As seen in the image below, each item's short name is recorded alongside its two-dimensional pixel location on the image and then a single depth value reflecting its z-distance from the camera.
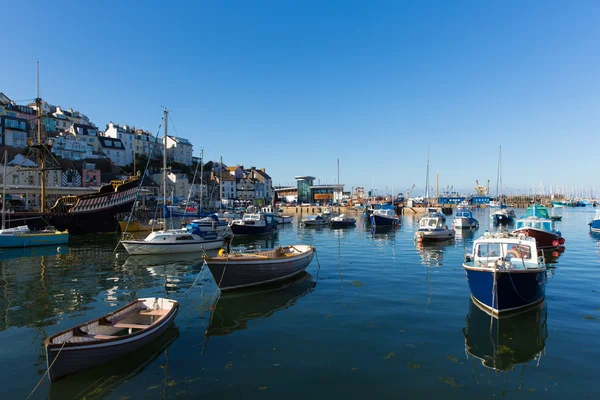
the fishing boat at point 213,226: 38.23
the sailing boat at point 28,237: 36.78
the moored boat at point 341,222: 67.56
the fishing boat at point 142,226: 51.89
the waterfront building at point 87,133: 105.08
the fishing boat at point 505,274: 14.80
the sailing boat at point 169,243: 32.41
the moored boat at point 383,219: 65.53
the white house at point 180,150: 130.88
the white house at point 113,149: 110.70
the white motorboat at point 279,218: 76.31
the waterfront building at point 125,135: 118.78
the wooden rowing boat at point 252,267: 19.14
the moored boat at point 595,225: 52.53
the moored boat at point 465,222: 60.47
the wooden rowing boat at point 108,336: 10.20
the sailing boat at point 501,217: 74.19
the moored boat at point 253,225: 51.88
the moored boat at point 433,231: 41.41
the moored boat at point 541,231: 34.94
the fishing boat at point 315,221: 70.94
